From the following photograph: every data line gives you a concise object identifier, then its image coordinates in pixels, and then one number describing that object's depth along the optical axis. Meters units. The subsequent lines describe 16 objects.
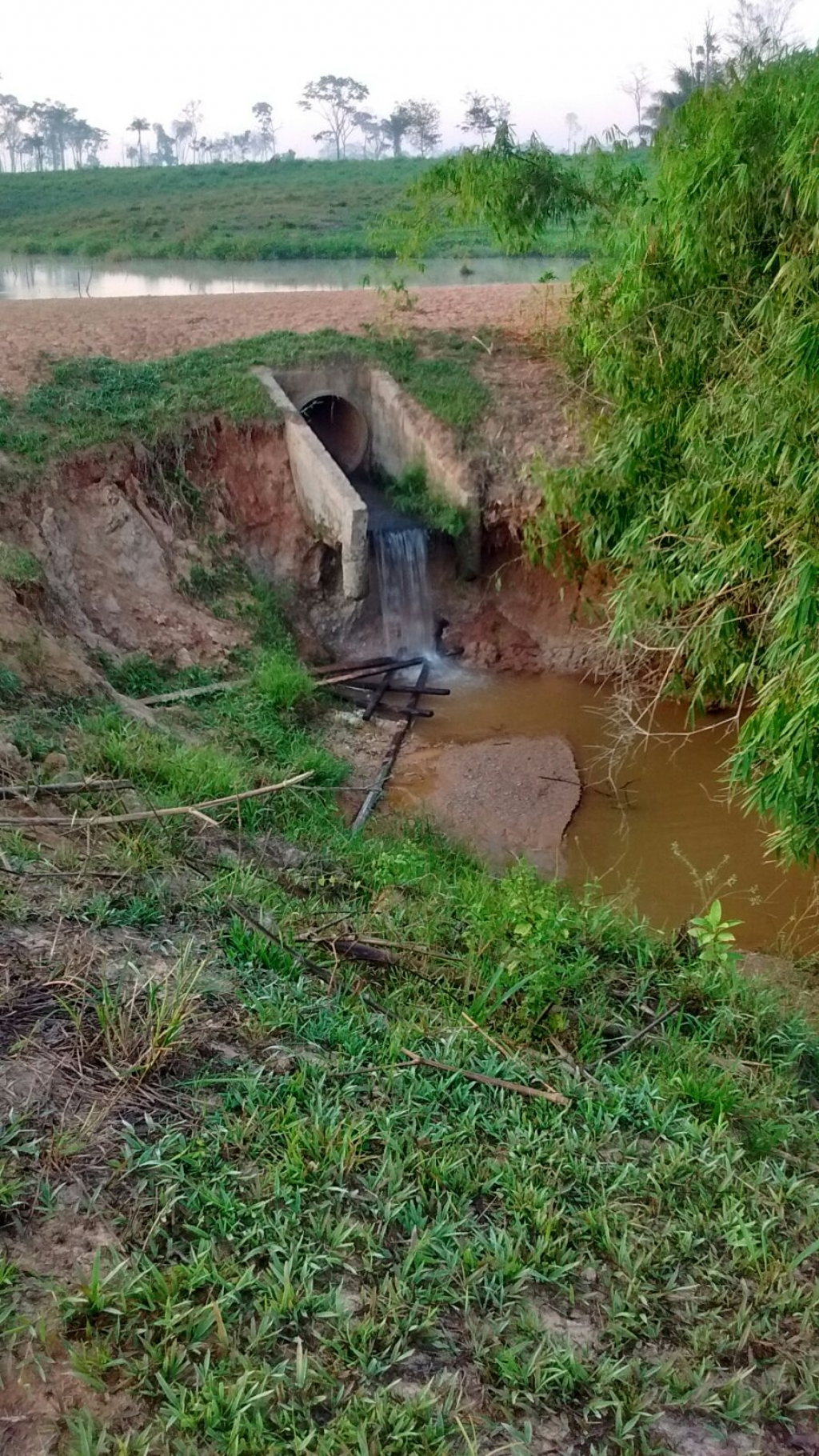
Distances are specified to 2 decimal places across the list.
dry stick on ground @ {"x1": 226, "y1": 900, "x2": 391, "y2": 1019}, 3.85
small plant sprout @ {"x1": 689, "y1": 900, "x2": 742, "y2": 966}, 4.44
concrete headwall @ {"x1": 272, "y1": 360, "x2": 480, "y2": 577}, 10.97
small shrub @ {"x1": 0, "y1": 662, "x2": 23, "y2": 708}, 6.39
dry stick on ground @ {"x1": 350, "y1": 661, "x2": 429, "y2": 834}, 7.96
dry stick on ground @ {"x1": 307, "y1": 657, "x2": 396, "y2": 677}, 10.18
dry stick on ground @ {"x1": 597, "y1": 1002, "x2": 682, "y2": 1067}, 3.91
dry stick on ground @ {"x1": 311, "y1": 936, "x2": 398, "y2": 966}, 4.16
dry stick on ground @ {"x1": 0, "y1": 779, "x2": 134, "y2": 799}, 4.56
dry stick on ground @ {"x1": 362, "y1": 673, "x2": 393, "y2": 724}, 9.92
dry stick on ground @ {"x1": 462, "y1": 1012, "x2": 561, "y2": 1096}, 3.63
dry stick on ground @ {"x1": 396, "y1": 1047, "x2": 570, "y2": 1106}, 3.33
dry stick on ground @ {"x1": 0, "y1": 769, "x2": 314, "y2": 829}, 3.76
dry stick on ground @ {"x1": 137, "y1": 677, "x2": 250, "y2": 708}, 8.28
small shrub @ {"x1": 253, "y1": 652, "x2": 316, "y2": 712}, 9.01
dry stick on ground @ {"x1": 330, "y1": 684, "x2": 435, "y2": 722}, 9.98
